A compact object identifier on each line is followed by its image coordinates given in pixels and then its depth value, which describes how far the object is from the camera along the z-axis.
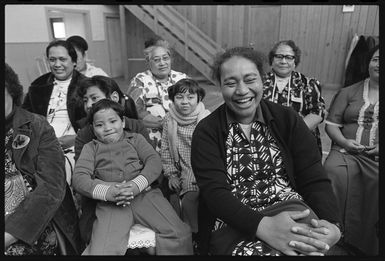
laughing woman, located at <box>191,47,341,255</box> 1.33
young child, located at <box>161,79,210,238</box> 2.01
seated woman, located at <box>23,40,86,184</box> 2.37
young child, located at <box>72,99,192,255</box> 1.47
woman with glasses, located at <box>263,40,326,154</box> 2.38
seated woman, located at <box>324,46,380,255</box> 1.78
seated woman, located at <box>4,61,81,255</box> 1.41
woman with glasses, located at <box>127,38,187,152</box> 2.55
